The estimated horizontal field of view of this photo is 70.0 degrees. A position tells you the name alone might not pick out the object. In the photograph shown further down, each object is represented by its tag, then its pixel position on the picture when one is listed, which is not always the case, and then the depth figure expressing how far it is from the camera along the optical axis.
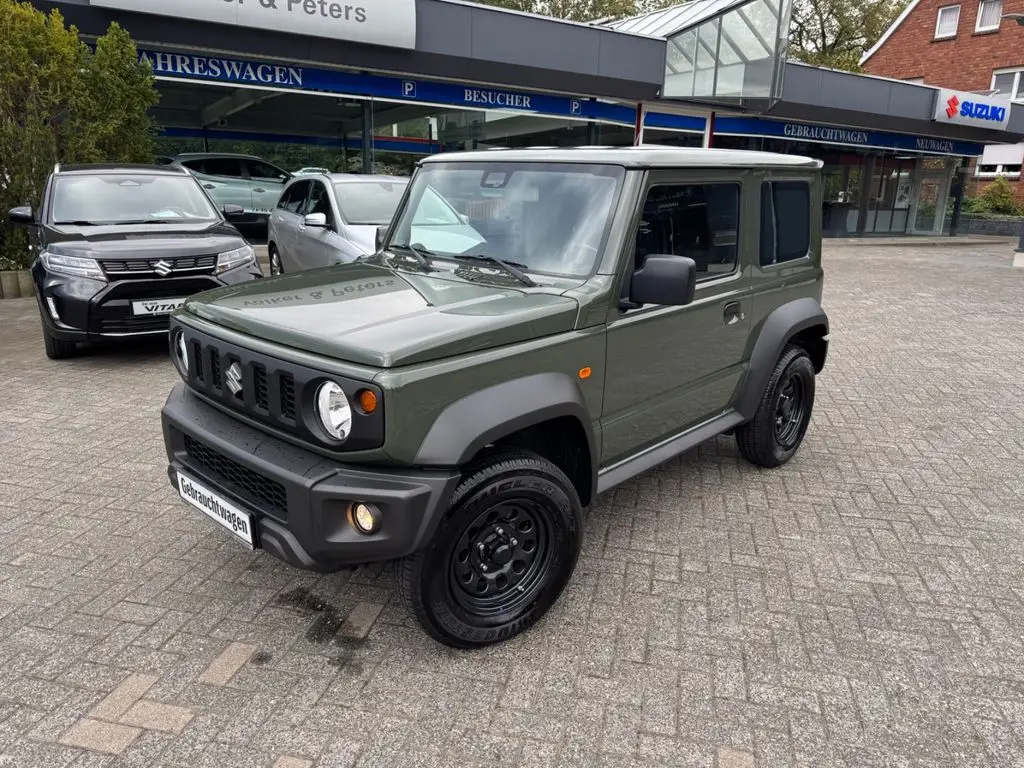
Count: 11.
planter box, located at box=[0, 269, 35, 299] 9.68
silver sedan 7.92
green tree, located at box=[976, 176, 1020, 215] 27.47
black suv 6.27
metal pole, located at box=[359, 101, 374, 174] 13.89
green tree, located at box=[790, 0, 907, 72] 35.53
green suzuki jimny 2.45
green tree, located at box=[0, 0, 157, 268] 9.02
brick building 28.33
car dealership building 11.26
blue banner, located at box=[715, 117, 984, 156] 19.38
